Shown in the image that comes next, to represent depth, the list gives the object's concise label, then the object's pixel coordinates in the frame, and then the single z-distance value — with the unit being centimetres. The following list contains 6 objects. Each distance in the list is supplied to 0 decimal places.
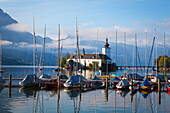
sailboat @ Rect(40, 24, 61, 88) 5344
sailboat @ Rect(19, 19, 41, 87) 5116
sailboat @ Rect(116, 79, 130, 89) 5062
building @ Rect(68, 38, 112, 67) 17518
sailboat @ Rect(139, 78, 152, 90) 5020
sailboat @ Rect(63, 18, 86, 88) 5038
